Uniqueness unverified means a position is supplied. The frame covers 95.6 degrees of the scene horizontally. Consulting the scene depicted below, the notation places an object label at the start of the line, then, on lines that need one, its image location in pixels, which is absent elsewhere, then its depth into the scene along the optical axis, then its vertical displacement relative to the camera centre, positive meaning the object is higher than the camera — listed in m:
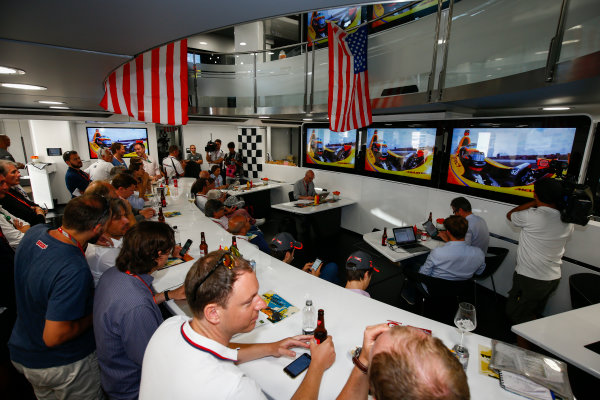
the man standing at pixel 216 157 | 8.95 -0.73
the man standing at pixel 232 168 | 8.48 -1.01
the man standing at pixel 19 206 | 3.54 -1.00
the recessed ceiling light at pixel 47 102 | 3.81 +0.42
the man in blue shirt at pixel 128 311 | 1.43 -0.92
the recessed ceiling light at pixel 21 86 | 2.34 +0.40
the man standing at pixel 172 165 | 7.32 -0.82
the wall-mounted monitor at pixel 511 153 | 3.37 -0.19
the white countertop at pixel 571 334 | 1.70 -1.33
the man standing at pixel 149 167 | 7.00 -0.84
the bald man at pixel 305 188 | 6.38 -1.21
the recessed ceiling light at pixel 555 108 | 4.68 +0.55
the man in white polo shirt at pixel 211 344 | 0.96 -0.80
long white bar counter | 1.39 -1.23
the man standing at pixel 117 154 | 5.98 -0.45
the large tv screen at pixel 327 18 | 7.05 +3.16
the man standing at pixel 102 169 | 5.52 -0.71
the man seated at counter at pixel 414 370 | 0.81 -0.70
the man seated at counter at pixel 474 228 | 3.63 -1.16
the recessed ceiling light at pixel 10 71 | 1.70 +0.38
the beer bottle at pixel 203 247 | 2.89 -1.17
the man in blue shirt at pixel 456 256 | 2.85 -1.21
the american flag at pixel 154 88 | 2.47 +0.42
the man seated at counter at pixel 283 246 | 3.23 -1.29
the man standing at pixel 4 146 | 5.11 -0.29
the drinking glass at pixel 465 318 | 1.65 -1.07
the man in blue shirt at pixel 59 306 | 1.51 -0.97
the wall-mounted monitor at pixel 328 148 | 6.49 -0.28
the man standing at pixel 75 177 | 4.95 -0.81
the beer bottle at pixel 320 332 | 1.58 -1.11
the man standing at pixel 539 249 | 2.77 -1.12
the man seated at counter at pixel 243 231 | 3.43 -1.21
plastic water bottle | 1.73 -1.15
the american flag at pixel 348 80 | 3.64 +0.77
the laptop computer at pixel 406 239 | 3.75 -1.37
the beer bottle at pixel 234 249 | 2.33 -0.98
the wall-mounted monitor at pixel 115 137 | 9.20 -0.14
